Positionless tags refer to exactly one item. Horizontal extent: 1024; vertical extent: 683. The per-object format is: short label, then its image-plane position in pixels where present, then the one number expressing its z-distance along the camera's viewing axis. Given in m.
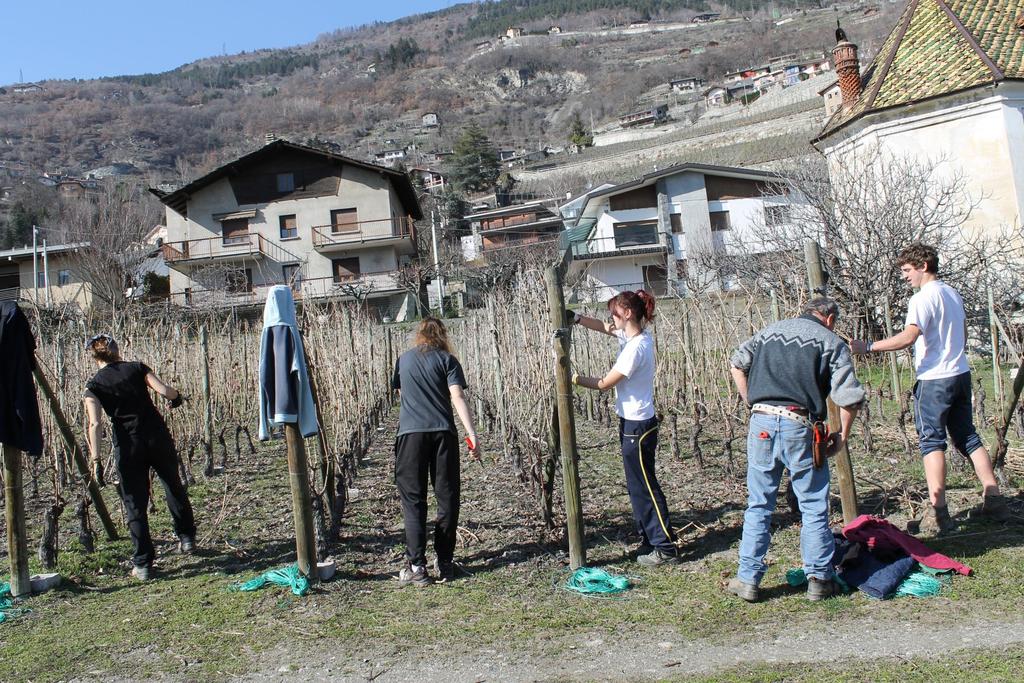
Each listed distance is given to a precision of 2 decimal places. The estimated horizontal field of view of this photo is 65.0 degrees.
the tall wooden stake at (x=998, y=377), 6.80
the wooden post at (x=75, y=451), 5.55
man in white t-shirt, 4.86
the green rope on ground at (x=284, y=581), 4.79
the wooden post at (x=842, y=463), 4.78
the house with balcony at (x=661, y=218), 39.16
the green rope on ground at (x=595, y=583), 4.61
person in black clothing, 5.26
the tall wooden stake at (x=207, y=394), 9.11
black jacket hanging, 4.92
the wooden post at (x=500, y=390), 8.41
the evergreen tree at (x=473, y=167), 70.12
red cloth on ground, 4.29
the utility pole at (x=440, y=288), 29.96
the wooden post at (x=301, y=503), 4.82
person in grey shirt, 4.84
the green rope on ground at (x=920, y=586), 4.12
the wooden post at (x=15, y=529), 4.94
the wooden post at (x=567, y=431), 4.92
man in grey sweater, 4.06
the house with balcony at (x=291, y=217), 36.03
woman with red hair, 4.84
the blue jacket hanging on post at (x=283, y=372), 4.74
